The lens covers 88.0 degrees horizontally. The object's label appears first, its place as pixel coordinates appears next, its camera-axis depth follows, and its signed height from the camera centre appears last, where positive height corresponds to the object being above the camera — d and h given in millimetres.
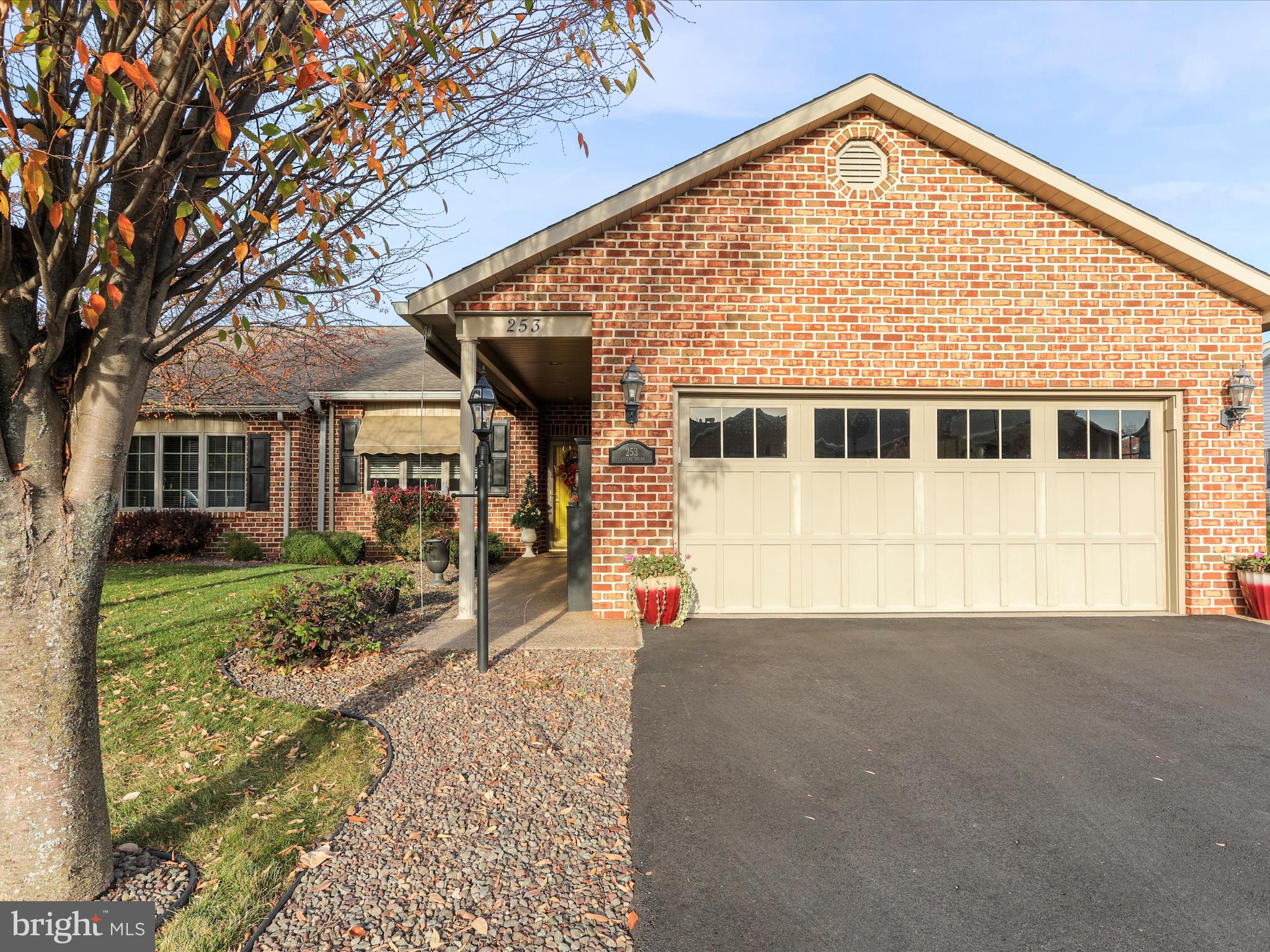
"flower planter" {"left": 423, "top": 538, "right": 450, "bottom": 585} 10562 -1073
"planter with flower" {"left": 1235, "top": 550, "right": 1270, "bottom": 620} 7469 -1081
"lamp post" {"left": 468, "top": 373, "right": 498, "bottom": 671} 5684 -36
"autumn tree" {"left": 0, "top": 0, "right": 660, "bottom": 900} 2465 +832
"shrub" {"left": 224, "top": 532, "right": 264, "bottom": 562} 13195 -1184
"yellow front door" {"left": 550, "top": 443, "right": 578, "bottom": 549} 14703 +158
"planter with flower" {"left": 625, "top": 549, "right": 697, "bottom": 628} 7215 -1109
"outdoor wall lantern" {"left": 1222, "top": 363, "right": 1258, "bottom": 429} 7555 +1047
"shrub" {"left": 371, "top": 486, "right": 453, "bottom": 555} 13453 -431
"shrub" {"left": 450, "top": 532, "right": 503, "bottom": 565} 12625 -1152
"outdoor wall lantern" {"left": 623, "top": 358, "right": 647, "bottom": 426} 7273 +1103
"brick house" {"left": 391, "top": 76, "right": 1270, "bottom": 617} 7535 +1371
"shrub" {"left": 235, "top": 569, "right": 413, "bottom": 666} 5898 -1238
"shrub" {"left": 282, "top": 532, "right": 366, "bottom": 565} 12750 -1147
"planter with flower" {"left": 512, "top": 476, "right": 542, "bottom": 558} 13969 -619
